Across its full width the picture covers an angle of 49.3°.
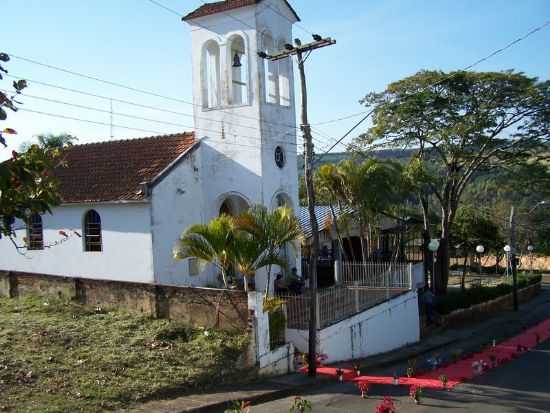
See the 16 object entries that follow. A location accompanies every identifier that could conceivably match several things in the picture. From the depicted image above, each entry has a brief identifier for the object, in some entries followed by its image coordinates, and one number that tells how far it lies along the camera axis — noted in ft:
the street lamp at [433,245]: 73.72
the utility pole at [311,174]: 41.16
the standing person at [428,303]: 68.08
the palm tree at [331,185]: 69.56
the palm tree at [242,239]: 43.29
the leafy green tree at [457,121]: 76.74
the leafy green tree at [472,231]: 129.59
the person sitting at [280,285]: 59.41
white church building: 56.08
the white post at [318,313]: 46.44
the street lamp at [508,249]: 91.16
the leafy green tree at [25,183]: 18.53
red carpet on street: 43.42
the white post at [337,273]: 62.95
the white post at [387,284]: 58.63
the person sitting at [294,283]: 59.20
